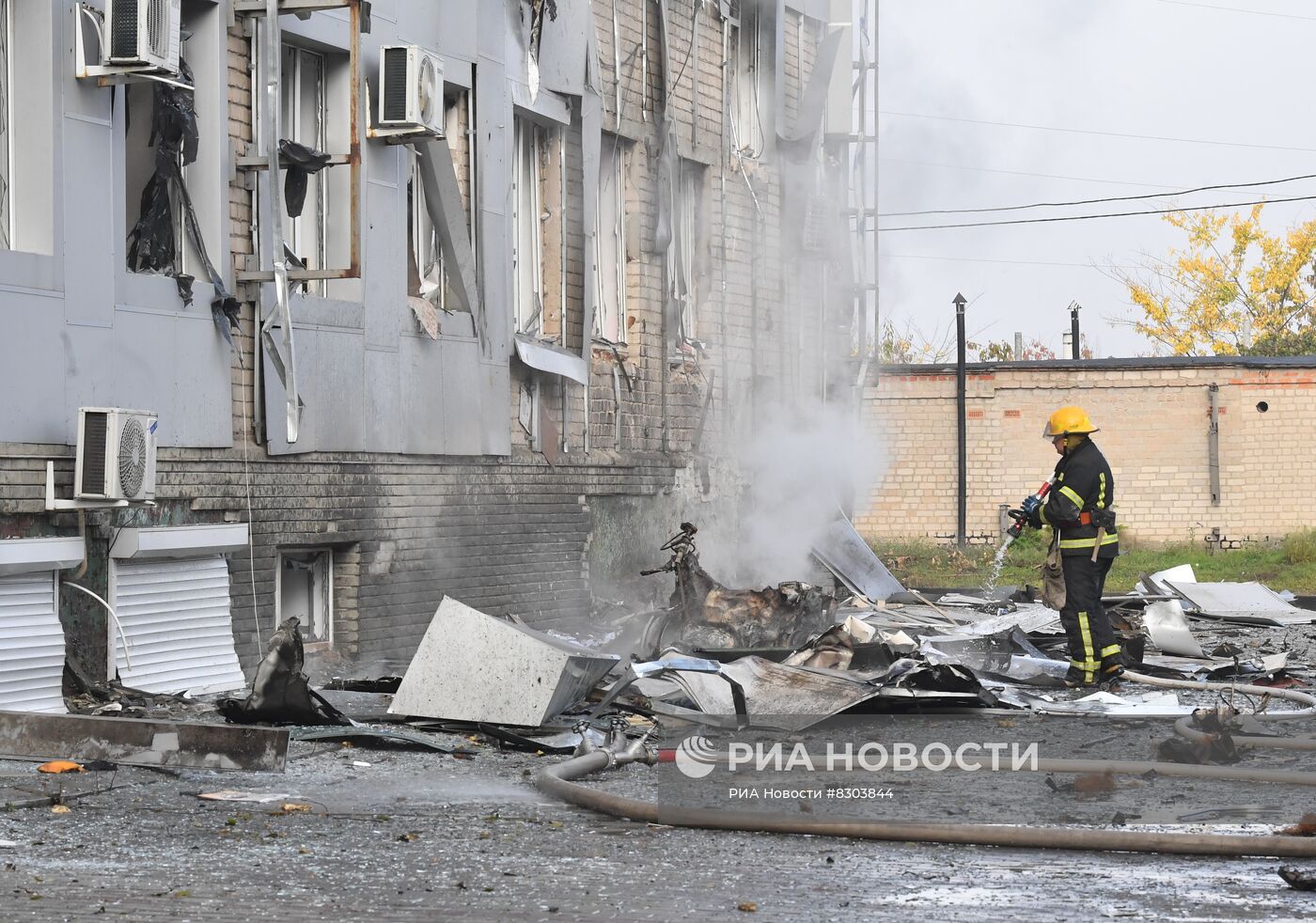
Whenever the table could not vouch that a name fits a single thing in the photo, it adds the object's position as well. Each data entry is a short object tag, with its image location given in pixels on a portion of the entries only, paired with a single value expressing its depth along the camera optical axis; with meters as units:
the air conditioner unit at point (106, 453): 15.87
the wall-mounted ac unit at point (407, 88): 20.23
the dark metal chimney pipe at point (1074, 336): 76.69
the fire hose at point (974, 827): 9.70
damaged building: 16.17
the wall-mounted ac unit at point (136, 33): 16.02
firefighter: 20.28
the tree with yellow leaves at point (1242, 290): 92.19
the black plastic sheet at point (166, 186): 17.50
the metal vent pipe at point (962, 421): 53.87
